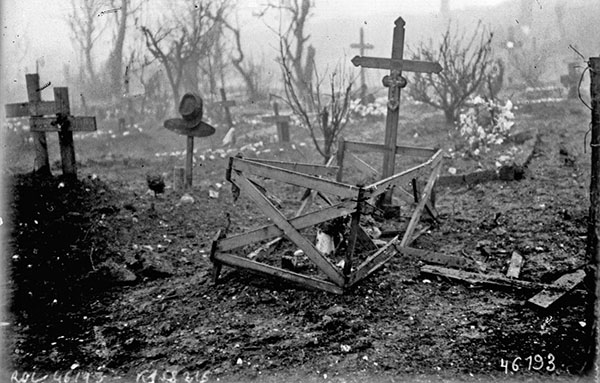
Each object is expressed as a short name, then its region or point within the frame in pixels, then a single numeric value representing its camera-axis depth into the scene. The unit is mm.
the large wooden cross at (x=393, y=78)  6993
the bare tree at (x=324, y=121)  9305
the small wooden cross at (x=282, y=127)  14347
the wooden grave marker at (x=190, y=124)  8484
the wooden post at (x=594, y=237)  2898
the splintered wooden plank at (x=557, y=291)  3934
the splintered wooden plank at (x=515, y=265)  4883
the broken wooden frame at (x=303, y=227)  4160
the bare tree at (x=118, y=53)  23250
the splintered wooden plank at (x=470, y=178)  8969
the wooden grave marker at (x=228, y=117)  15568
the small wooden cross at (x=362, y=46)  20031
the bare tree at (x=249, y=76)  23202
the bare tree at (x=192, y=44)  19469
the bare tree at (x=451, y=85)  14289
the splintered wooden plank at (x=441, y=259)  5195
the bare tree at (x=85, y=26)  28286
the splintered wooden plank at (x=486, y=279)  4316
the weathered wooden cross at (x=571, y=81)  17594
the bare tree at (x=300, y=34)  23344
